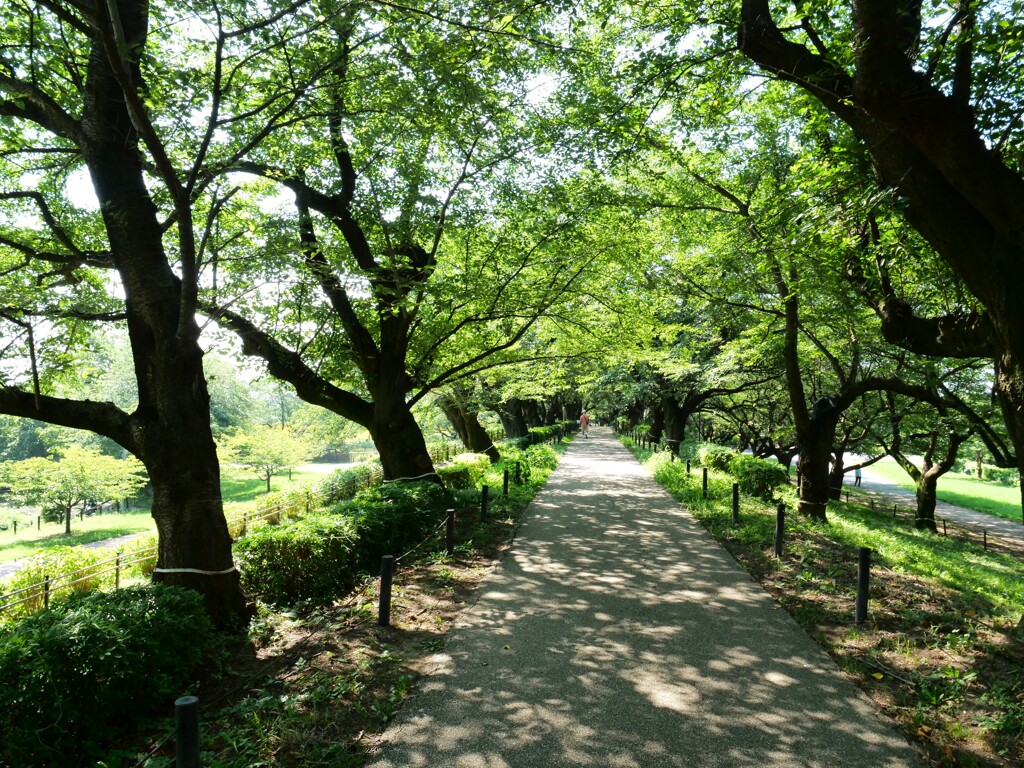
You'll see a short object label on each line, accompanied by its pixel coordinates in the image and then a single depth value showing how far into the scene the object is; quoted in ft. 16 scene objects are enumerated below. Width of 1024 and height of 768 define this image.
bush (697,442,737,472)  62.13
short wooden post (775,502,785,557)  28.25
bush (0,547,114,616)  28.76
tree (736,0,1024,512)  15.02
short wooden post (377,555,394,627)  20.33
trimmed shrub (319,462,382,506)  56.13
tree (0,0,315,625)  19.11
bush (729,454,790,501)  51.67
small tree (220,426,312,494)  136.15
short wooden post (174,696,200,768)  10.07
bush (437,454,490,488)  52.01
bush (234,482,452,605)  22.76
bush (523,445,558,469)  71.20
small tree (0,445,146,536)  107.34
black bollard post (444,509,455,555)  30.09
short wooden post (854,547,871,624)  20.07
